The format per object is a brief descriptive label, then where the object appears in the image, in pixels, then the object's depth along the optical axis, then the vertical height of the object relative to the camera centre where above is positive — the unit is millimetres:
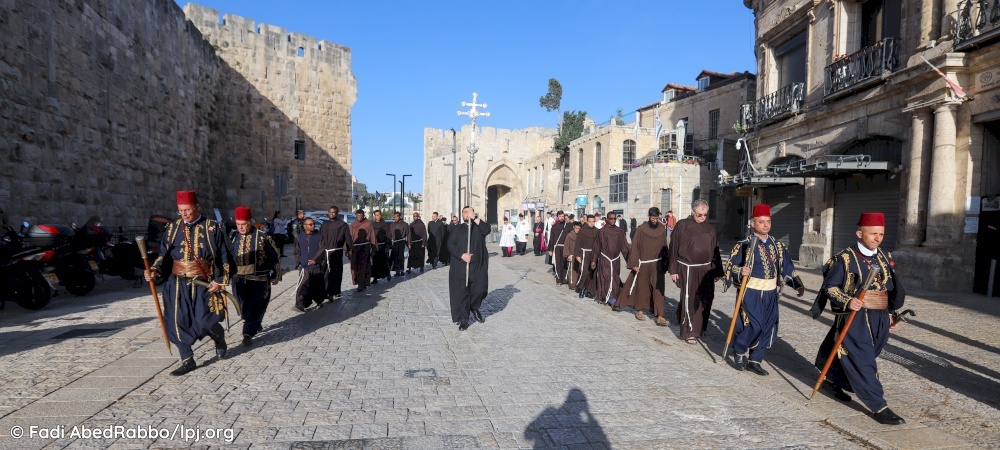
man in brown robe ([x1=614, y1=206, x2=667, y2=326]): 8328 -939
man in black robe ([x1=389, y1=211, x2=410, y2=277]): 14641 -1241
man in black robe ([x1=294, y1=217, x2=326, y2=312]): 8766 -1143
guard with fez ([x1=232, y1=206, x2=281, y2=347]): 6227 -866
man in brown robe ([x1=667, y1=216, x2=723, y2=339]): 6789 -868
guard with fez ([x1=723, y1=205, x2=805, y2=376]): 5301 -820
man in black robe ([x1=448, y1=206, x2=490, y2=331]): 7488 -959
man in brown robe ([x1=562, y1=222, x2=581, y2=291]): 11970 -1355
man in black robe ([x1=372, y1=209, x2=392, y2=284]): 13078 -1354
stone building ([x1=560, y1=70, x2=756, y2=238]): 26344 +2238
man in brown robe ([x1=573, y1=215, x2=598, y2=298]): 10830 -1074
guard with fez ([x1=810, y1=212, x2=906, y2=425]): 4160 -829
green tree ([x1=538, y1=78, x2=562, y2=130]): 65312 +11613
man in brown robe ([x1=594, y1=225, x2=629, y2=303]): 9781 -1093
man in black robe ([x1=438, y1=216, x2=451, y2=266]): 17250 -1580
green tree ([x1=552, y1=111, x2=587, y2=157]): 39344 +6157
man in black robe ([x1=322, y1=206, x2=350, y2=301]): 9656 -920
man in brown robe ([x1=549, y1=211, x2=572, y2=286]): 13250 -1377
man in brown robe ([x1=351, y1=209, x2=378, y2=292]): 11430 -1109
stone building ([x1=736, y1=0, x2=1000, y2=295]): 10430 +1647
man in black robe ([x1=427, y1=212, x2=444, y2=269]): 17188 -1307
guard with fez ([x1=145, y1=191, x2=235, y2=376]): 5066 -751
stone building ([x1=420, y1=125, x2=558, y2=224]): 48344 +2733
